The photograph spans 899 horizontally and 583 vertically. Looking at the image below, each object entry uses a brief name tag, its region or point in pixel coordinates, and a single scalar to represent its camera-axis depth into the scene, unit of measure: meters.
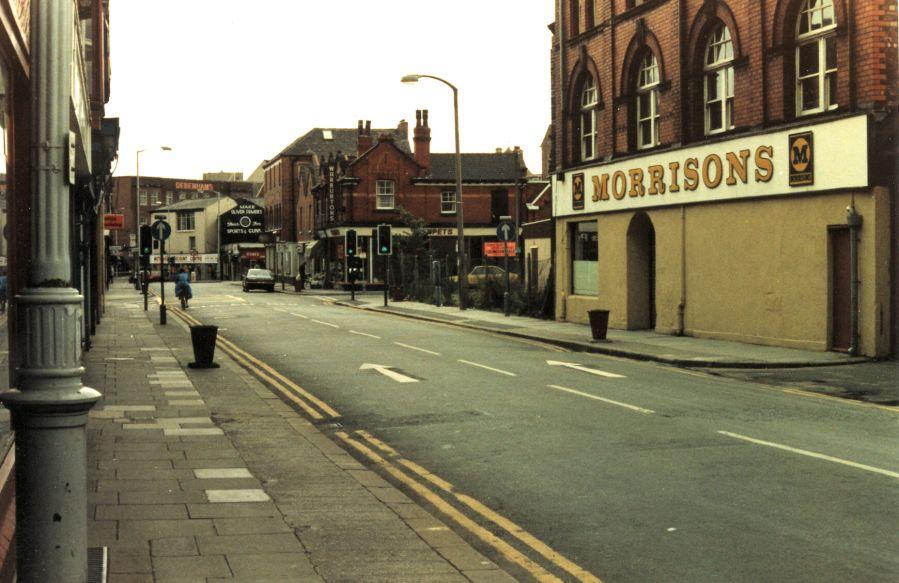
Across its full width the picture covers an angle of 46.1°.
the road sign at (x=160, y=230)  31.43
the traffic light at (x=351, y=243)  46.41
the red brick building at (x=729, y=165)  19.94
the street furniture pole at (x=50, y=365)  4.41
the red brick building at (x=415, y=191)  73.06
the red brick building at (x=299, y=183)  87.06
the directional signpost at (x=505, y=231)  32.84
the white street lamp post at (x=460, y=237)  37.56
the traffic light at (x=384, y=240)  43.03
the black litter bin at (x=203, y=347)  18.38
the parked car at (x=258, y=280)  64.50
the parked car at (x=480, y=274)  48.73
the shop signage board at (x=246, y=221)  114.50
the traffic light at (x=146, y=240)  37.50
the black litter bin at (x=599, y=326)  24.27
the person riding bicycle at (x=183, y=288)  42.31
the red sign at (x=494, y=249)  46.84
